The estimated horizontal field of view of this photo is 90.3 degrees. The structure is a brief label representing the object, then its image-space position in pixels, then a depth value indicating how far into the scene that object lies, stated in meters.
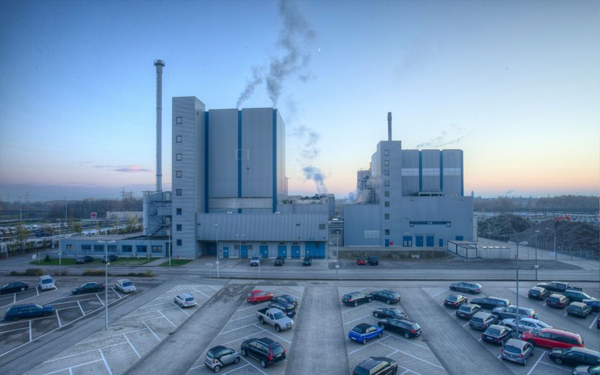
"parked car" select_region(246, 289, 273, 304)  23.09
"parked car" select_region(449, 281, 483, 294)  25.48
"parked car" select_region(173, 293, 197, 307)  22.31
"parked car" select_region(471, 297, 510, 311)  21.81
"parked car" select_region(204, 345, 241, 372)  13.90
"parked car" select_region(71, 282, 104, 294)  26.00
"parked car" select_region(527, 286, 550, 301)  23.92
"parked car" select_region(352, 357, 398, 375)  12.73
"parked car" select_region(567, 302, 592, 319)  20.38
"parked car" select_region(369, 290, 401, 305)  22.93
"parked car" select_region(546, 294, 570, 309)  21.94
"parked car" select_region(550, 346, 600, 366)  13.83
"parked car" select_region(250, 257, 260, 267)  36.44
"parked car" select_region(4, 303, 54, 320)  20.52
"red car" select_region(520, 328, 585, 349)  15.53
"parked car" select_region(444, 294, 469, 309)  21.97
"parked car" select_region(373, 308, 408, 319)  19.38
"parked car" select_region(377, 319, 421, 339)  17.28
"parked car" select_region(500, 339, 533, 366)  14.28
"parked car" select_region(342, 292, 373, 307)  22.47
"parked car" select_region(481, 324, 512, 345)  16.30
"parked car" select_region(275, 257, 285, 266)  37.06
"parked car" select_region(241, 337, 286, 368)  14.20
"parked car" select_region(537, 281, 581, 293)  25.53
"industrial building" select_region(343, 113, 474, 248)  50.00
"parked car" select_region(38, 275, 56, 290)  27.50
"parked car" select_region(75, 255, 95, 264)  39.72
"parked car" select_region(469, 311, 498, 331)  18.17
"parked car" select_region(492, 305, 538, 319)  19.44
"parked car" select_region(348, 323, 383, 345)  16.72
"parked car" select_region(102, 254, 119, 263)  40.54
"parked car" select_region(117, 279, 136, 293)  25.99
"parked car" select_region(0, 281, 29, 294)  26.75
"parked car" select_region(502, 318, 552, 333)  17.87
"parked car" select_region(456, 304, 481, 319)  19.95
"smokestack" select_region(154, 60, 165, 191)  55.72
